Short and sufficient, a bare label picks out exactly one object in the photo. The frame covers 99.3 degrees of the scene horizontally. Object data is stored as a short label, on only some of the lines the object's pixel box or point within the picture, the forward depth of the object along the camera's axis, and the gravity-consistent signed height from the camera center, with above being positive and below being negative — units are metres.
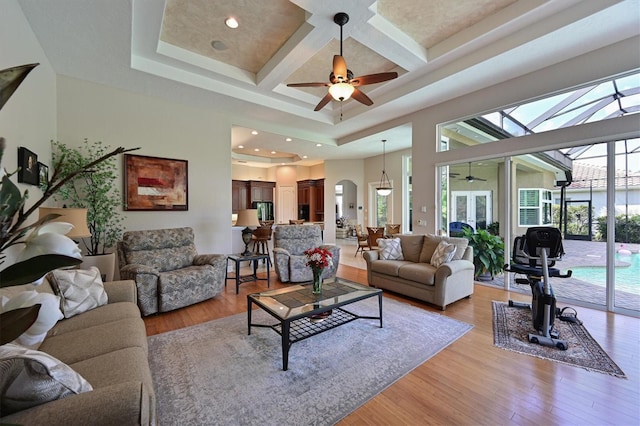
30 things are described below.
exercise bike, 2.74 -0.69
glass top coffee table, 2.36 -0.90
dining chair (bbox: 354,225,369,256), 7.47 -0.78
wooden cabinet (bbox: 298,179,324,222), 10.49 +0.53
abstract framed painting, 4.47 +0.47
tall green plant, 3.85 +0.23
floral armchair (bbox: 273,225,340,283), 4.73 -0.73
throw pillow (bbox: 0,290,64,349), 0.59 -0.23
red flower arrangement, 2.97 -0.53
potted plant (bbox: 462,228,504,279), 4.70 -0.75
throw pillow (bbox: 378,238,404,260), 4.47 -0.64
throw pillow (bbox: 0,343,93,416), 0.98 -0.64
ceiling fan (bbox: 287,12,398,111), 2.98 +1.50
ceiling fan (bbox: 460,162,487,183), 4.95 +0.60
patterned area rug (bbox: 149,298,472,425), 1.83 -1.32
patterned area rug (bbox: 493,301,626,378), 2.34 -1.30
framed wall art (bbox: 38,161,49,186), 3.12 +0.45
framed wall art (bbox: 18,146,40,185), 2.59 +0.45
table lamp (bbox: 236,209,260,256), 4.83 -0.20
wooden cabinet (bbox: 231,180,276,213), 10.17 +0.70
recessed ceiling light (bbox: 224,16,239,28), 3.25 +2.29
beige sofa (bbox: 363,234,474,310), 3.54 -0.87
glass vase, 2.97 -0.77
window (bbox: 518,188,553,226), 4.17 +0.07
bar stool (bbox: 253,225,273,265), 5.74 -0.50
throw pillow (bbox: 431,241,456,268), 3.72 -0.60
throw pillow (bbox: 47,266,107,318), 2.18 -0.67
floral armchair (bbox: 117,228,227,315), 3.32 -0.79
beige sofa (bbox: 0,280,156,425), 1.00 -0.86
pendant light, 8.85 +1.01
